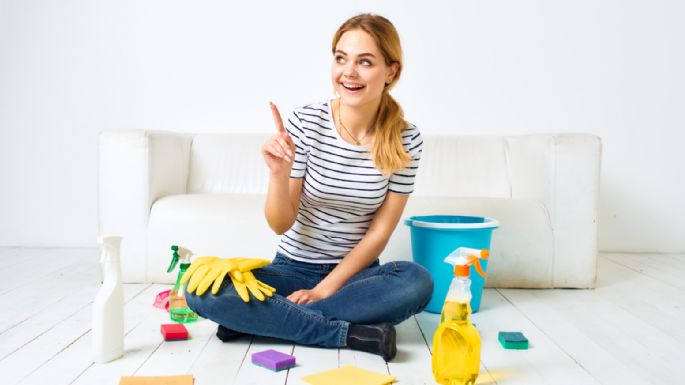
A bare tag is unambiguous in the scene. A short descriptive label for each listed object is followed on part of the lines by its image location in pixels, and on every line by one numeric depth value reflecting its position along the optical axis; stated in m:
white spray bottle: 1.53
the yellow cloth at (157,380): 1.37
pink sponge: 1.73
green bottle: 1.92
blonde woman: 1.65
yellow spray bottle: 1.41
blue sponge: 1.71
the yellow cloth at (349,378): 1.42
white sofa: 2.44
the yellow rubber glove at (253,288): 1.62
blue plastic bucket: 2.02
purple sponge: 1.51
